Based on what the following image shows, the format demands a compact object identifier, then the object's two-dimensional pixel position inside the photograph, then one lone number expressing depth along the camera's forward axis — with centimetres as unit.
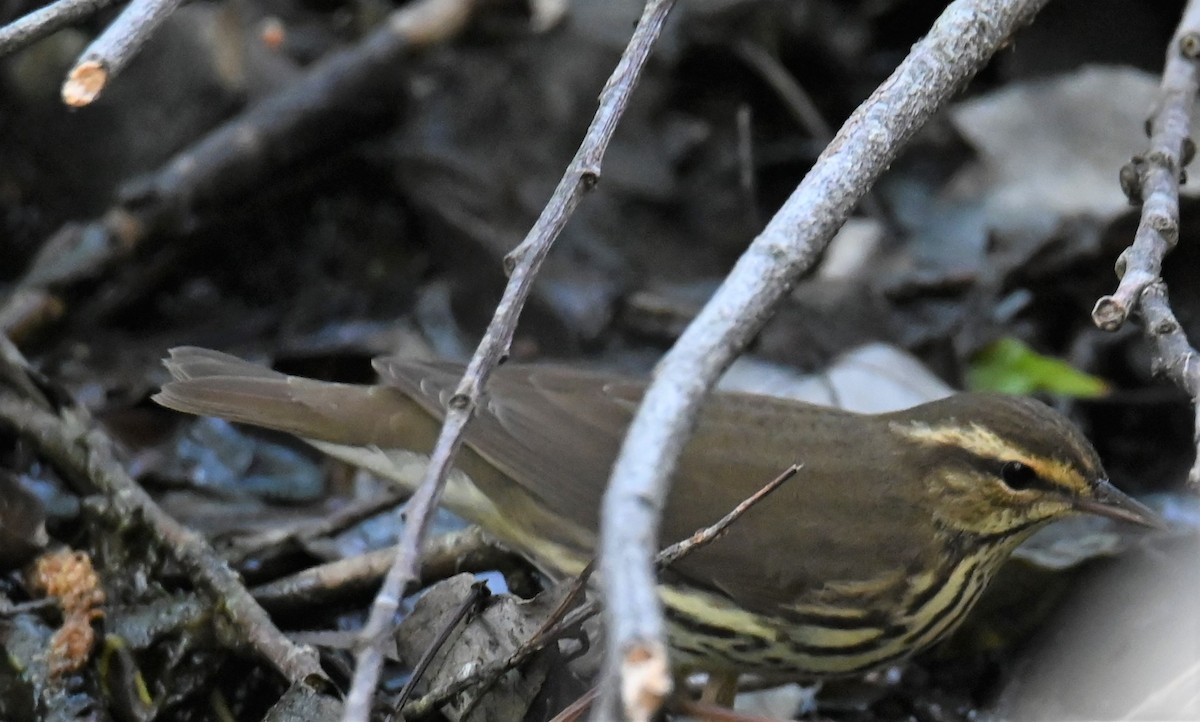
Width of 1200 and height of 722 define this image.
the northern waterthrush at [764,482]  663
